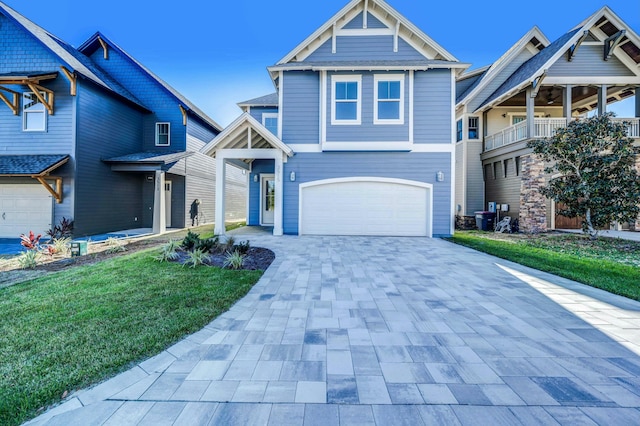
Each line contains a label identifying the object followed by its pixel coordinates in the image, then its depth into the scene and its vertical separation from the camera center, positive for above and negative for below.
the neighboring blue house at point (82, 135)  10.79 +3.22
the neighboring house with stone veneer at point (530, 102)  11.84 +5.44
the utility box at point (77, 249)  7.73 -1.06
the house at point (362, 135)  10.77 +2.97
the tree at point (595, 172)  9.11 +1.46
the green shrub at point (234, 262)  6.11 -1.08
